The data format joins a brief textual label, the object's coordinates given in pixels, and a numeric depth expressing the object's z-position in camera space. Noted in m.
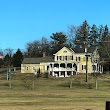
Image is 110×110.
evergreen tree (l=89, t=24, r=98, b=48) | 134.38
